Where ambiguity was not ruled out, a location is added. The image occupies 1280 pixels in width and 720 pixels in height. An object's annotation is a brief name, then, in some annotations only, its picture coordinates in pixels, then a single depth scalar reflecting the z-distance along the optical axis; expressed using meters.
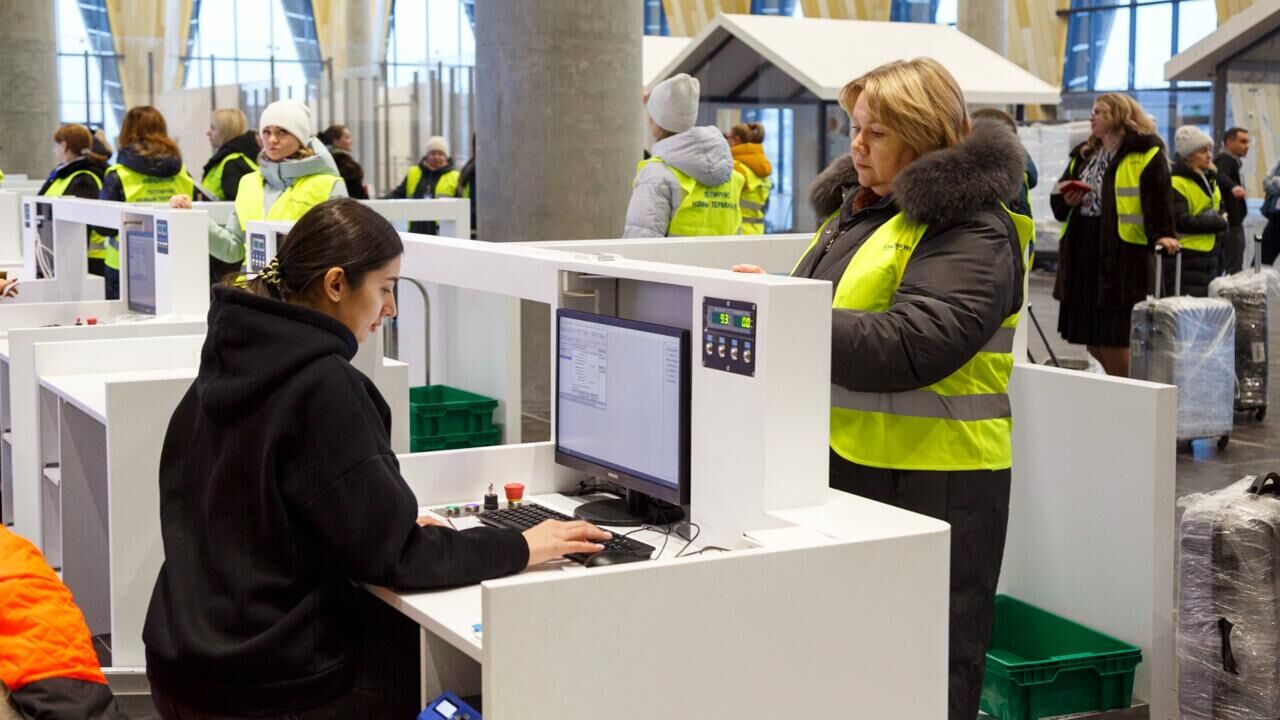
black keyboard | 2.51
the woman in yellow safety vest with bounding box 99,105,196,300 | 7.04
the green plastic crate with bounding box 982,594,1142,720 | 3.45
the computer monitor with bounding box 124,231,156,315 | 5.29
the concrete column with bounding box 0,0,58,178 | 14.12
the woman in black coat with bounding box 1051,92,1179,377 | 6.46
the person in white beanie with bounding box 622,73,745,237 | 5.41
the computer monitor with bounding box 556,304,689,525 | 2.52
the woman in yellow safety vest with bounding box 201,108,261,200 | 7.61
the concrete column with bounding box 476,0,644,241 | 6.83
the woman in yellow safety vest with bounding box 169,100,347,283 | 5.17
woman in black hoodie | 2.17
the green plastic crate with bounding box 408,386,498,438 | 5.12
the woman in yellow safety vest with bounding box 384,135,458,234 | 10.92
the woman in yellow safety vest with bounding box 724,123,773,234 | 8.40
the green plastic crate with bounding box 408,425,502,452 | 5.14
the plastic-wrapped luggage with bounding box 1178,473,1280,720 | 3.50
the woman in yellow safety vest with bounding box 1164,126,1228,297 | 7.09
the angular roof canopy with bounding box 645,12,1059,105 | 10.55
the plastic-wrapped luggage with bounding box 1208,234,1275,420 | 6.94
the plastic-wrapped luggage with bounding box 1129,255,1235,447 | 6.35
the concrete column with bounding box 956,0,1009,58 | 16.25
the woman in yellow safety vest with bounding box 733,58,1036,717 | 2.56
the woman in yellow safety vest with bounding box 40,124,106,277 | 7.87
